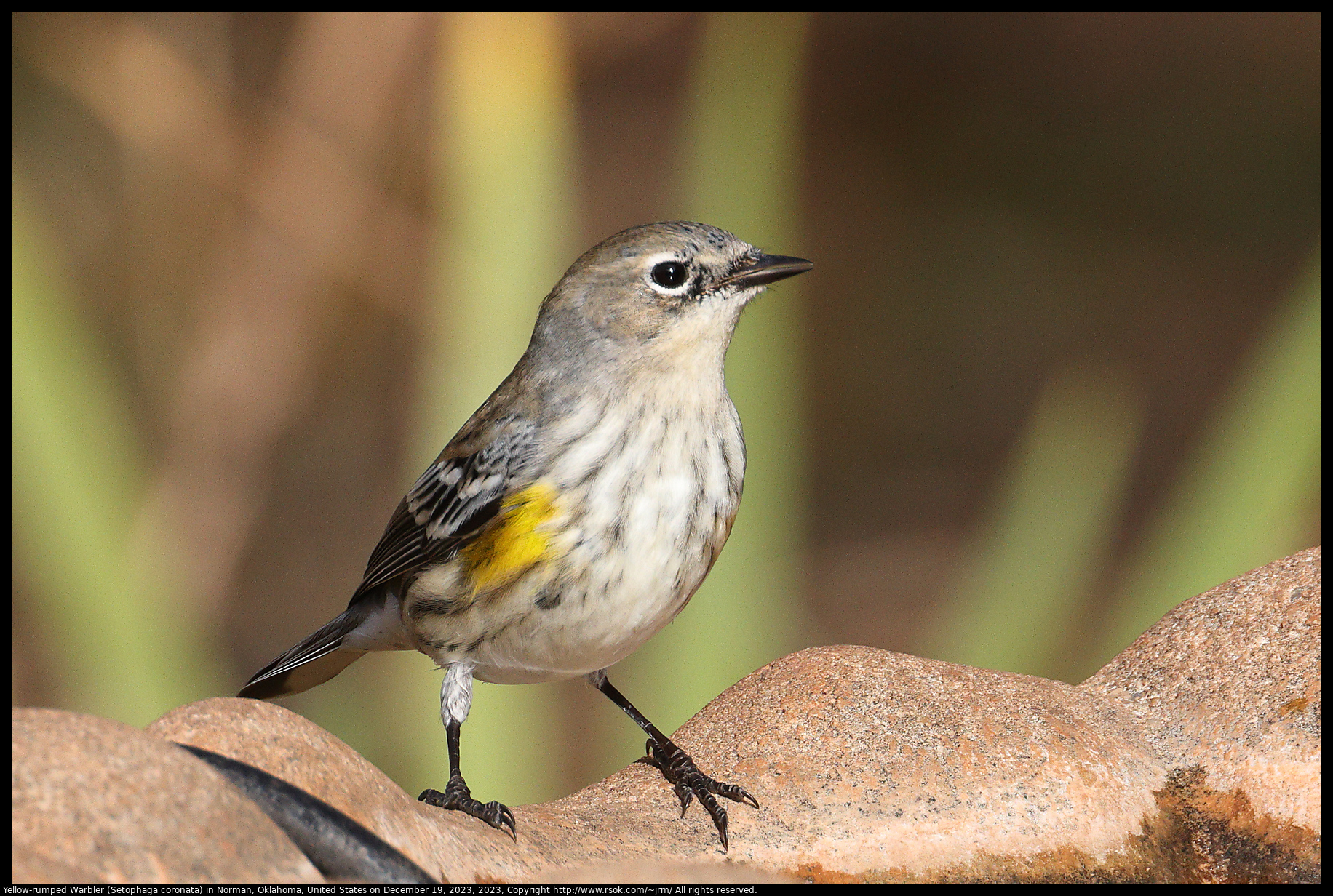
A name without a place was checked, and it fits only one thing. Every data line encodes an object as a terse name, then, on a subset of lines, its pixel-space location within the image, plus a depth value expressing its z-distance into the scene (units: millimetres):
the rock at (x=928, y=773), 3137
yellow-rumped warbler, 4180
